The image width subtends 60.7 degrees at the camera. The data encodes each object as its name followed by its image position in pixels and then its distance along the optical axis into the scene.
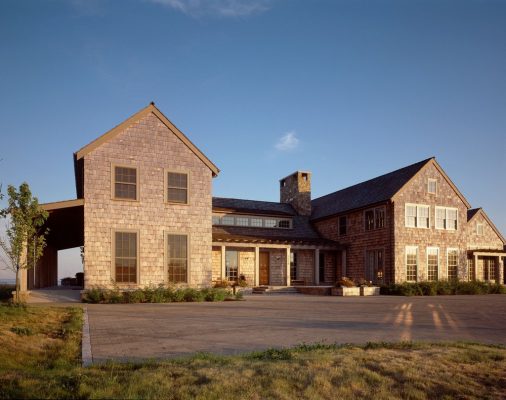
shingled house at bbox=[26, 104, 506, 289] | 20.83
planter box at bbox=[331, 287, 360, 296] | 26.48
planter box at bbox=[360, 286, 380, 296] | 27.19
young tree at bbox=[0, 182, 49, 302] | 16.44
